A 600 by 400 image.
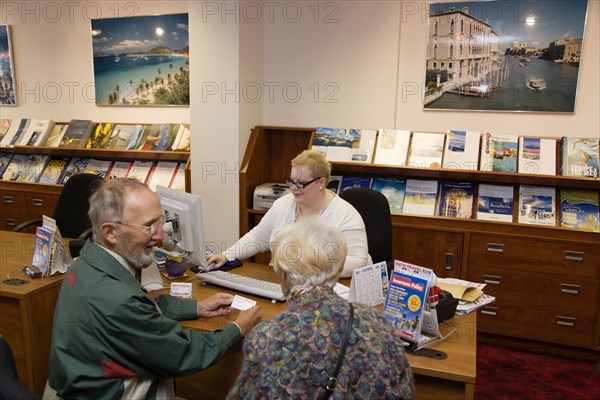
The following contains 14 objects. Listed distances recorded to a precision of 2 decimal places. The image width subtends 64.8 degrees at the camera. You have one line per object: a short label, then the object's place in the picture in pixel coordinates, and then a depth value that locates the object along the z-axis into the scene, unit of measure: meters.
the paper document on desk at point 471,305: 2.01
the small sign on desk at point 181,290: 2.17
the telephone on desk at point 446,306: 1.84
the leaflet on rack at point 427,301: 1.67
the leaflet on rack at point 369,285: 1.89
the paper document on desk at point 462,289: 2.10
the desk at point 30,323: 2.23
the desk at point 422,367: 1.56
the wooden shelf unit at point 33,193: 4.60
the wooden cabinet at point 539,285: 3.23
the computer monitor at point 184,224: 2.13
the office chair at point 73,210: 3.63
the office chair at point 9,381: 1.12
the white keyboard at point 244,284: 2.11
